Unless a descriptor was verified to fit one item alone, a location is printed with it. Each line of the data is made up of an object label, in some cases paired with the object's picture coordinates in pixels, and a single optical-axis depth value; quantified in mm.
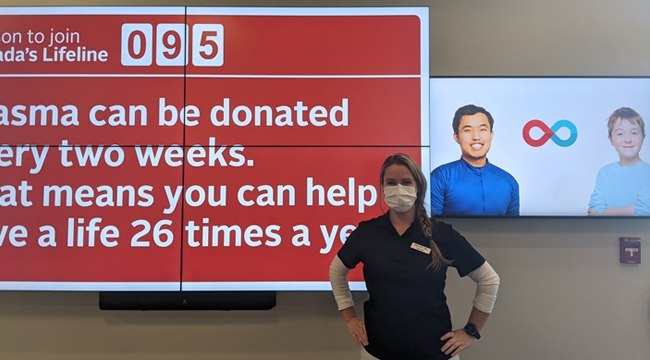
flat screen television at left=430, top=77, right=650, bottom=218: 2189
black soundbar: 2111
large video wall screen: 2092
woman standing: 1479
